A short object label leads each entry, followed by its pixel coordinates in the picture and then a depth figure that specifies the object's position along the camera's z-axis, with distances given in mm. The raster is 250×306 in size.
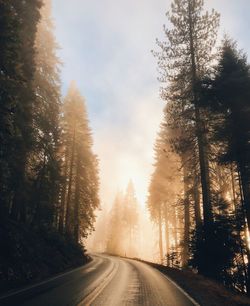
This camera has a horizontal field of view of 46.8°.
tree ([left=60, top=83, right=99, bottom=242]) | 34938
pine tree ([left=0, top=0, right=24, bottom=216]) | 12836
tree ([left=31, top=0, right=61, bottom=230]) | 22281
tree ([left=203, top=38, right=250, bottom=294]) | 17328
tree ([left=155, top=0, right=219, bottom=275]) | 20578
